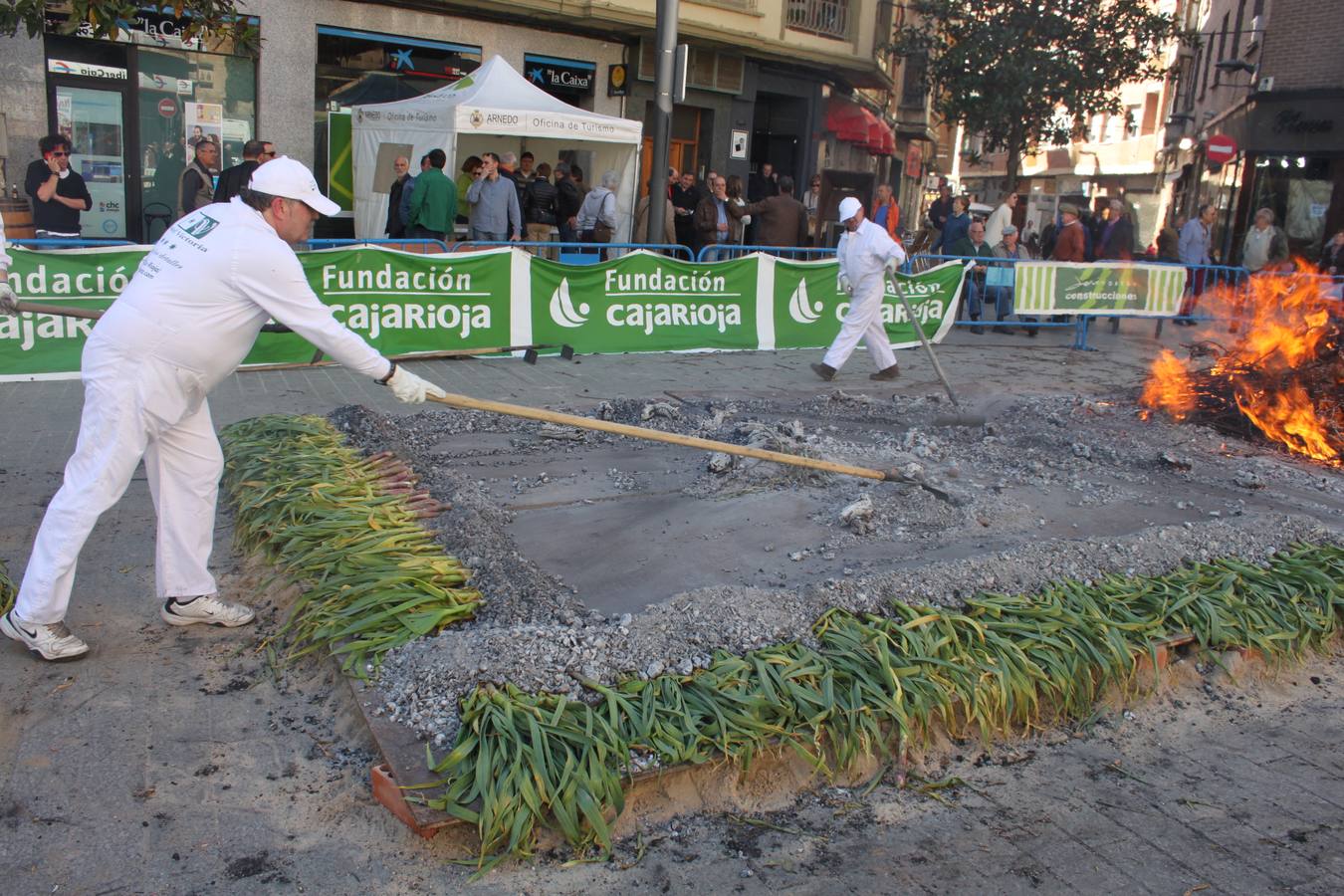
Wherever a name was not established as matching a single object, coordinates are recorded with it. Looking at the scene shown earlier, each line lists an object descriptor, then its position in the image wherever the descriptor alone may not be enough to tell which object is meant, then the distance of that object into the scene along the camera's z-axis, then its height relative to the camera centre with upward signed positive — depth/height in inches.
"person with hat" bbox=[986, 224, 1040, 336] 586.6 -15.4
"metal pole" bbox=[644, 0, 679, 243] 495.8 +51.5
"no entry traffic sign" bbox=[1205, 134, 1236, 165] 924.6 +93.1
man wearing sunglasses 436.8 -5.9
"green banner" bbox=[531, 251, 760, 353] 445.4 -34.7
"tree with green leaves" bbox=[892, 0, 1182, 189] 838.5 +144.4
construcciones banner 569.6 -17.3
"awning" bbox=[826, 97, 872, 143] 975.6 +97.4
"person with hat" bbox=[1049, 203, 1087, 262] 648.4 +6.2
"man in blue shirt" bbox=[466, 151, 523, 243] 530.0 +3.9
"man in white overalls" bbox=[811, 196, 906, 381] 430.3 -15.9
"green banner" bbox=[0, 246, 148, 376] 340.2 -35.7
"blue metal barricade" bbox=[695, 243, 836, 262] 516.1 -11.2
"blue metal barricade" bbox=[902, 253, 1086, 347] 579.5 -22.1
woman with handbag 586.2 +2.7
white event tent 528.4 +39.9
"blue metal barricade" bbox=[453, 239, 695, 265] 448.8 -15.6
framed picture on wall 859.4 +62.0
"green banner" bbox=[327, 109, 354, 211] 616.1 +20.1
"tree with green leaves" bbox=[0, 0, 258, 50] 279.3 +42.2
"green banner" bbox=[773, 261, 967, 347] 508.4 -31.5
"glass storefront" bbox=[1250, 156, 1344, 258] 871.1 +59.6
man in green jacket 501.0 +1.9
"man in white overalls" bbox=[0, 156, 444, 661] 166.9 -24.4
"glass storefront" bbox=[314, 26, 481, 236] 625.6 +72.0
